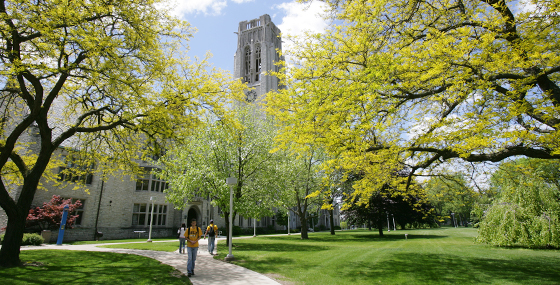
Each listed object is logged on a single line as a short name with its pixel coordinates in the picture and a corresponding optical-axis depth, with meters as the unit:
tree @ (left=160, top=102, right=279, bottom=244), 15.88
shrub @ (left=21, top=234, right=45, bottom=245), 15.97
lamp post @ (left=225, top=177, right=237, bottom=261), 11.12
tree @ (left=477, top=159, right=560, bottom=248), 13.53
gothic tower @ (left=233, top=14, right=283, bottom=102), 65.49
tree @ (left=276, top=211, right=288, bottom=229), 46.80
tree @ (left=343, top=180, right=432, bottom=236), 27.62
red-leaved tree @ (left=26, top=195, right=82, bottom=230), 18.61
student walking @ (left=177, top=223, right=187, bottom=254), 13.57
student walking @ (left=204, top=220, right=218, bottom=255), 12.92
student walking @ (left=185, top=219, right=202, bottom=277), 8.26
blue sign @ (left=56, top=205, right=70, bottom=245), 17.27
